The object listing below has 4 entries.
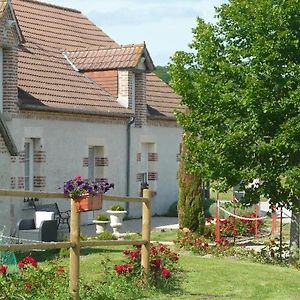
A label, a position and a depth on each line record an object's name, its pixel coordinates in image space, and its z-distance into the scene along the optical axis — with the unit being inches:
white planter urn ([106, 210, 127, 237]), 885.2
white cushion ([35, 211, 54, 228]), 786.8
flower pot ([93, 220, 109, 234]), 876.8
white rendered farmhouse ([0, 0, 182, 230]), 868.6
